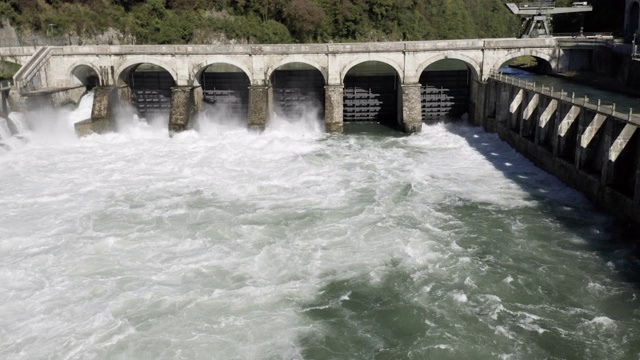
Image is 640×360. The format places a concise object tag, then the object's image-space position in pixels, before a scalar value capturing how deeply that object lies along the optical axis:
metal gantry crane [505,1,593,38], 47.19
